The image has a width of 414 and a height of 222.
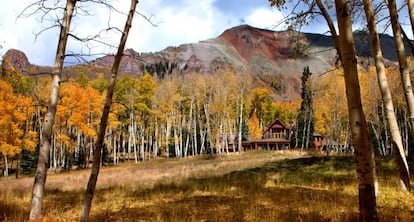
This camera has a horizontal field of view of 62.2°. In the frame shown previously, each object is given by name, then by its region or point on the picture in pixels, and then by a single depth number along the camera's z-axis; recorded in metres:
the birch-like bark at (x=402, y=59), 8.04
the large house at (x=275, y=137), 65.94
